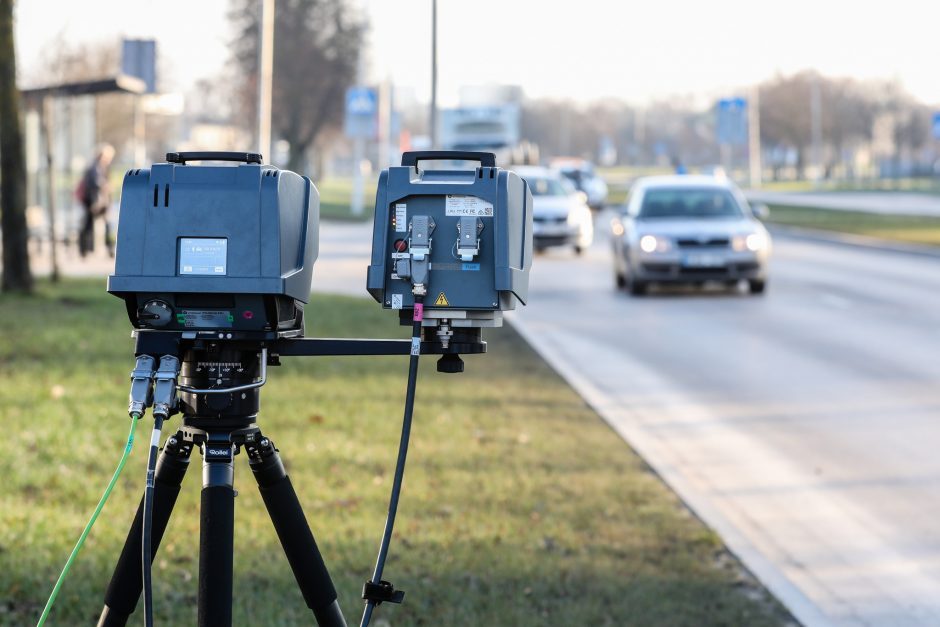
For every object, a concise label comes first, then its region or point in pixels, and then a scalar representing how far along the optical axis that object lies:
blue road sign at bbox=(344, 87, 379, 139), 47.19
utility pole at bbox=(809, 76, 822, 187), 99.62
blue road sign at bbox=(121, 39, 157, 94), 23.05
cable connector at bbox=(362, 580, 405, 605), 3.29
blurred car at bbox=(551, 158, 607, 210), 54.46
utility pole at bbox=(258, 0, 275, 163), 21.22
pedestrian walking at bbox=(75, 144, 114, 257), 25.02
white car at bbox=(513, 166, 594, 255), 30.20
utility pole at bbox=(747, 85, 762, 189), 102.50
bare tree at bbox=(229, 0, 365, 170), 67.69
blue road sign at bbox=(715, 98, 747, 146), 74.75
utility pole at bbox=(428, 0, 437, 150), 21.47
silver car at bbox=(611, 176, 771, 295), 20.92
